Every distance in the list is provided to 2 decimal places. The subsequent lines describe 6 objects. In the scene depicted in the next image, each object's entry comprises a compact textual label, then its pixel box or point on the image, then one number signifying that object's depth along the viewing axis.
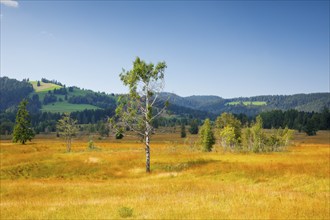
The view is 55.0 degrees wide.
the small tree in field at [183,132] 186.62
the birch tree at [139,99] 41.94
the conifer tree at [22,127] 91.62
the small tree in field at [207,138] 85.06
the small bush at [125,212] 14.53
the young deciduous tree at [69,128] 76.26
